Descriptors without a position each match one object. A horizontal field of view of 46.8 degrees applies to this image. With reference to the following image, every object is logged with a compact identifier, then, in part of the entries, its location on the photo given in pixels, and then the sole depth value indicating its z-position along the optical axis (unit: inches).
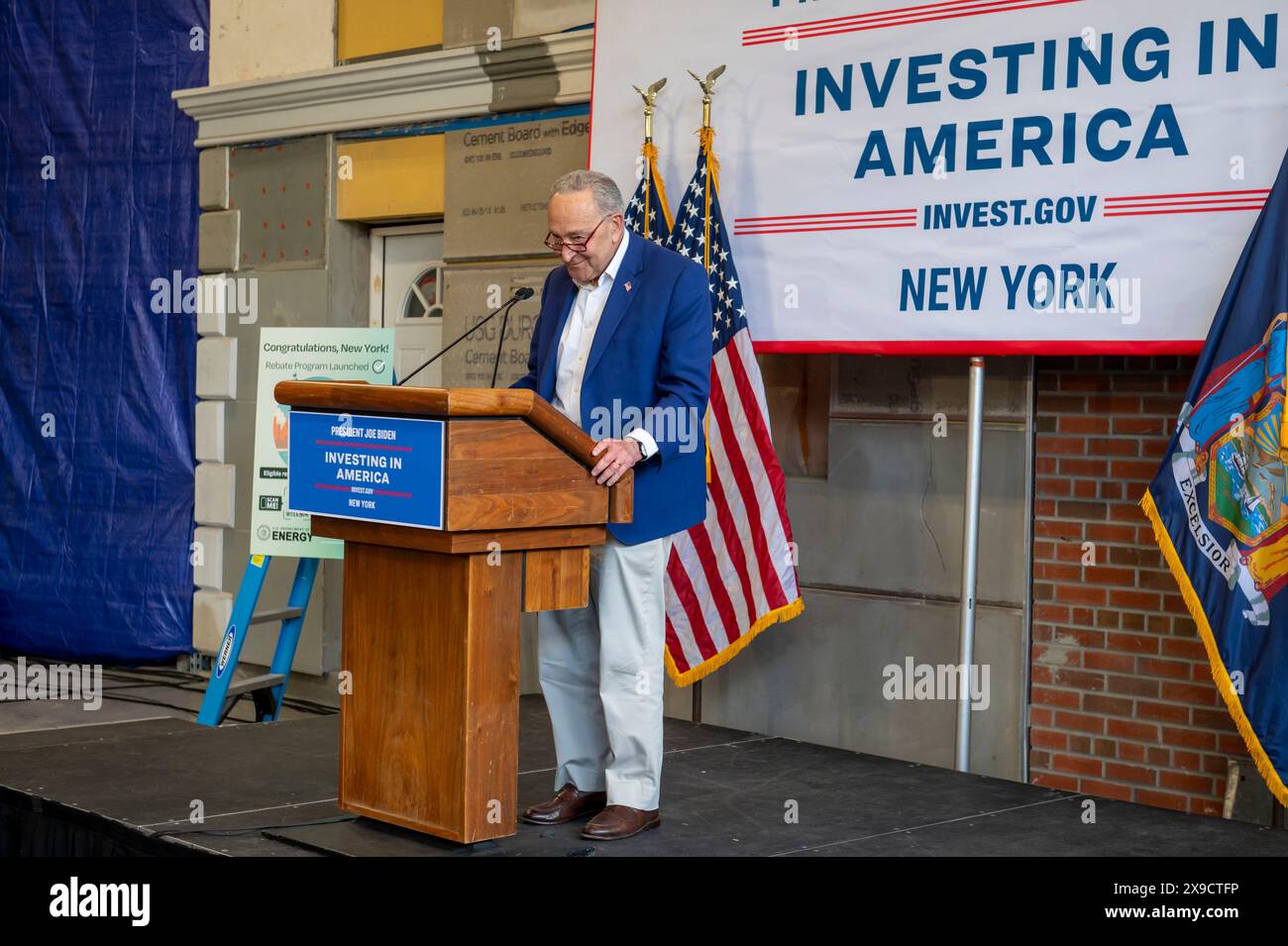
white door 259.6
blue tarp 290.0
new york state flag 141.8
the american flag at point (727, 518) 183.2
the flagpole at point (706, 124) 183.2
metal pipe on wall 170.1
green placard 200.8
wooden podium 120.9
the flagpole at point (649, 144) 190.1
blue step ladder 207.9
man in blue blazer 129.9
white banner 147.8
